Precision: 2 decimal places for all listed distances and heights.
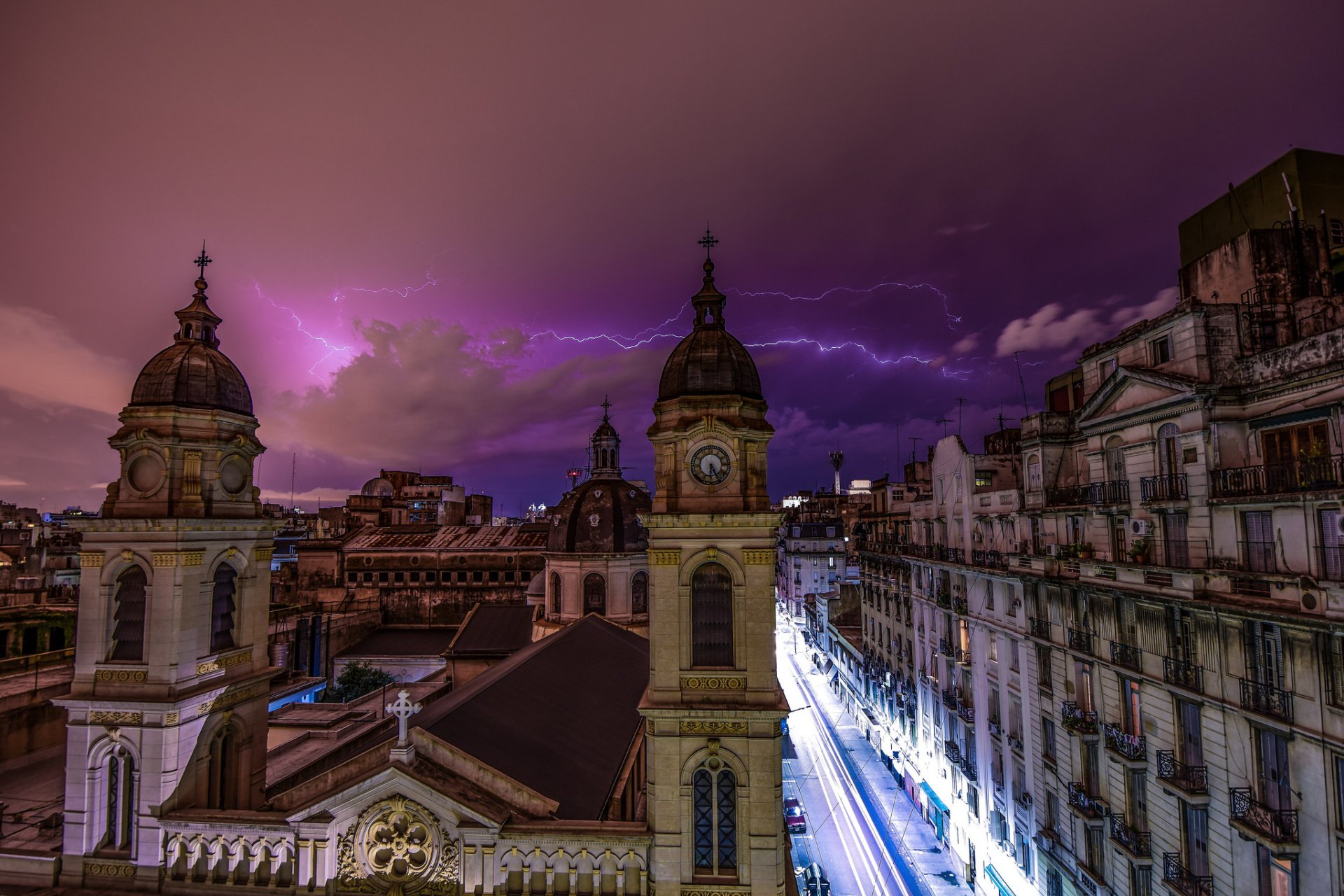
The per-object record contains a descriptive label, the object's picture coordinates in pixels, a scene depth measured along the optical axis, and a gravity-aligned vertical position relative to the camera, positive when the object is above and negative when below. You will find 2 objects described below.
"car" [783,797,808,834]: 41.50 -21.28
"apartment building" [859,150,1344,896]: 18.08 -4.37
